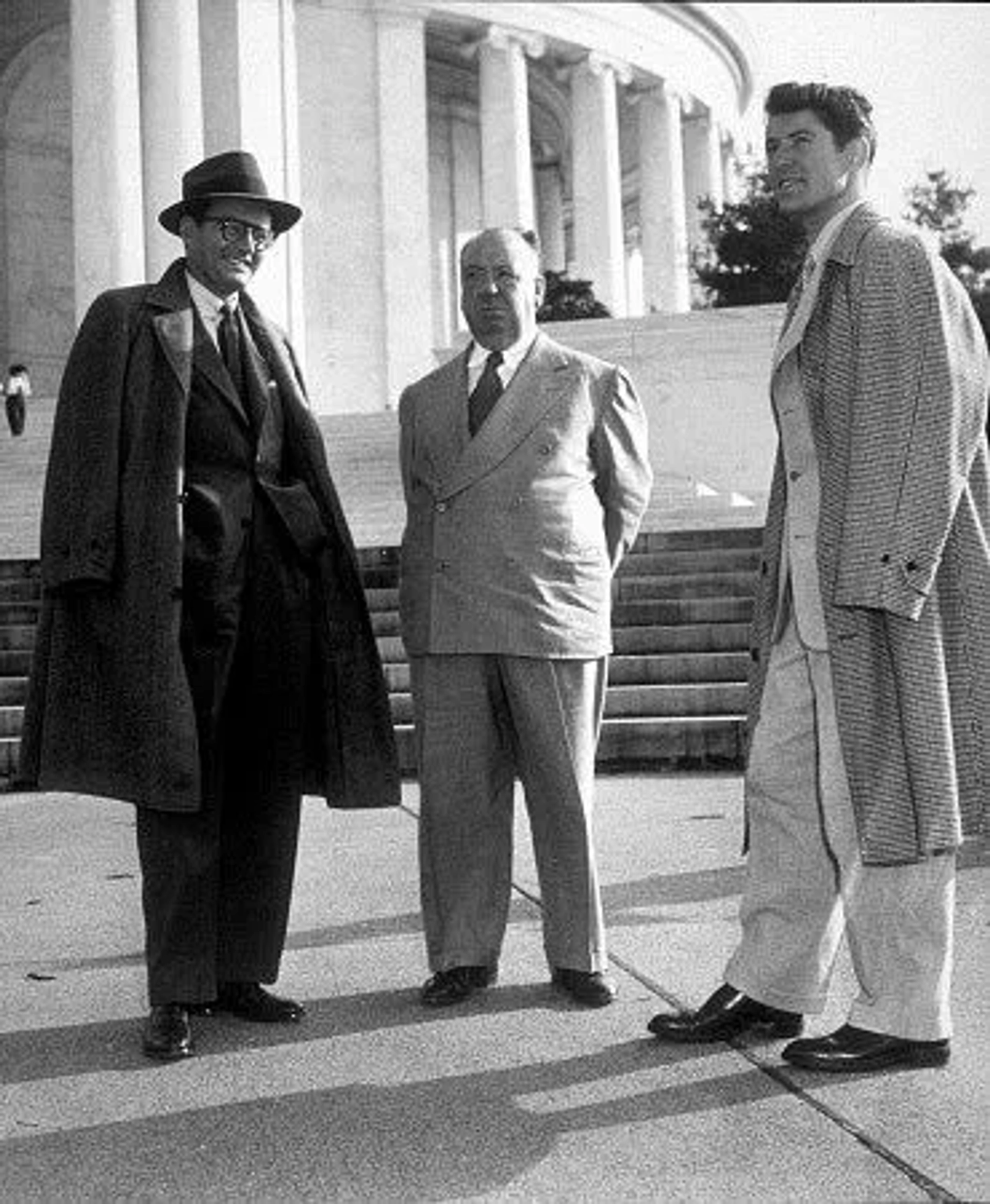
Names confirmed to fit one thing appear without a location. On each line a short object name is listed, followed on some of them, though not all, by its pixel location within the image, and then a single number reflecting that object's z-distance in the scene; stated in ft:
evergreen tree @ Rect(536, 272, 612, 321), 99.35
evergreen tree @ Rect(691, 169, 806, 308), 89.61
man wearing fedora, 16.07
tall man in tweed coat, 13.96
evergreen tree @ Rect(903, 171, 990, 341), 94.02
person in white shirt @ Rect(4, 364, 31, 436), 89.71
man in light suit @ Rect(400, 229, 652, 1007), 17.46
